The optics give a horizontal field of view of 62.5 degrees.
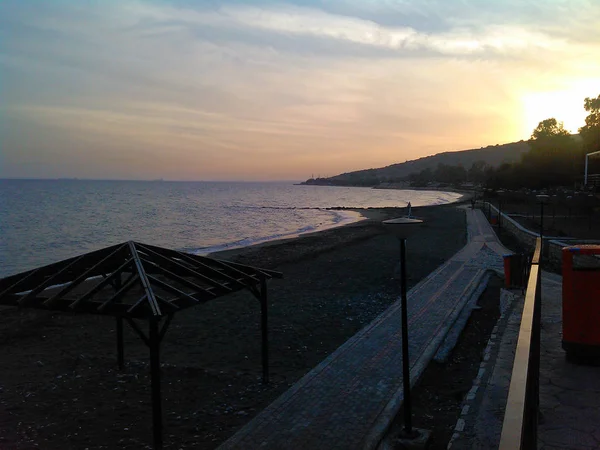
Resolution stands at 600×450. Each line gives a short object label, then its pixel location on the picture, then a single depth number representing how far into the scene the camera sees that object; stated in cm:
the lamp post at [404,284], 585
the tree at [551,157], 7475
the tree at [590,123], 6114
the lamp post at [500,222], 3623
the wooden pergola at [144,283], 620
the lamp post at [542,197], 1660
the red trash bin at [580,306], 607
